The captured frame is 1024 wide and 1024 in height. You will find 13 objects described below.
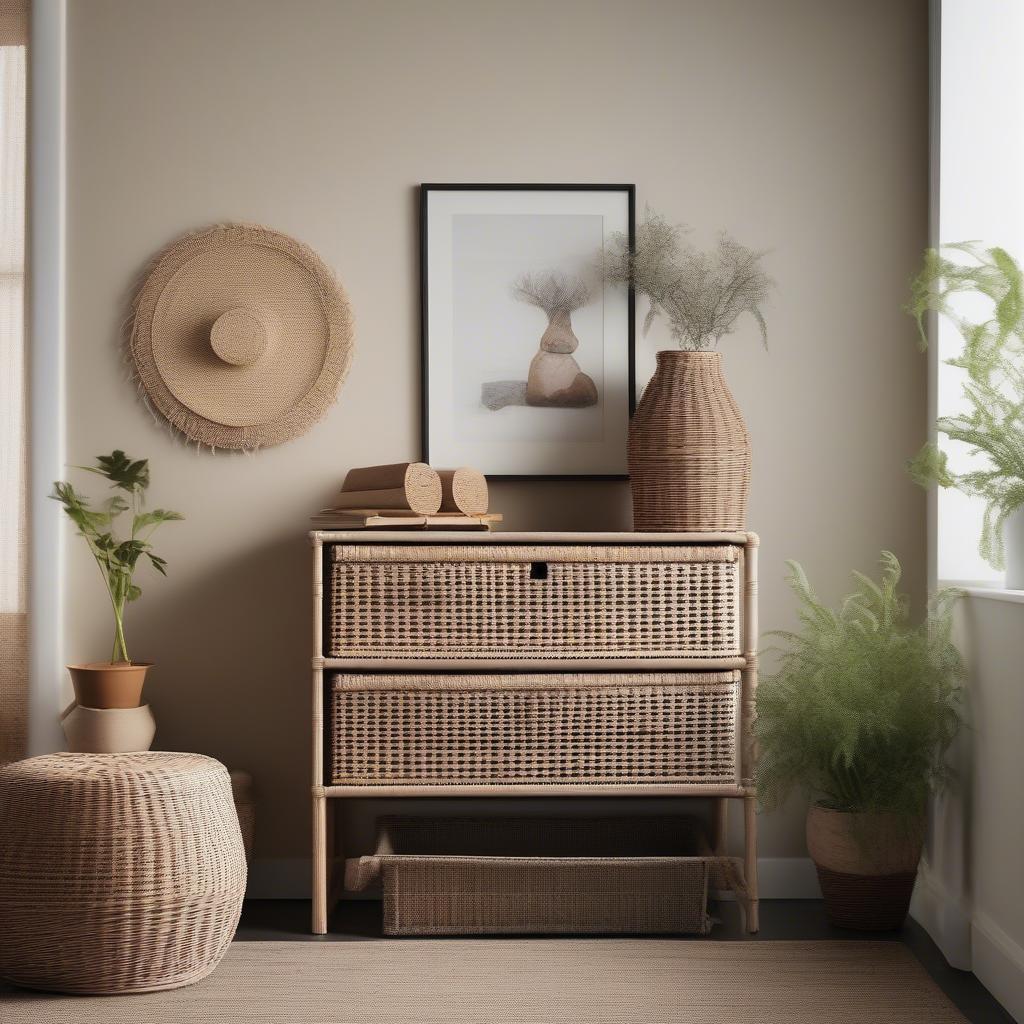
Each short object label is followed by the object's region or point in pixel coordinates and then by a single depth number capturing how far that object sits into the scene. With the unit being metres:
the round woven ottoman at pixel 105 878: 2.20
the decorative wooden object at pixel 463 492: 2.73
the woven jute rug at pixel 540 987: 2.20
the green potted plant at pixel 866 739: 2.56
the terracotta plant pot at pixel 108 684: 2.79
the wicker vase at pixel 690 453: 2.72
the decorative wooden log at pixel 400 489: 2.64
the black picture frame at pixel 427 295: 3.00
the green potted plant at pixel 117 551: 2.80
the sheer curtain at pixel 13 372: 3.00
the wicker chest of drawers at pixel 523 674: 2.63
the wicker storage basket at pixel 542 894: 2.63
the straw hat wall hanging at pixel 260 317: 2.99
